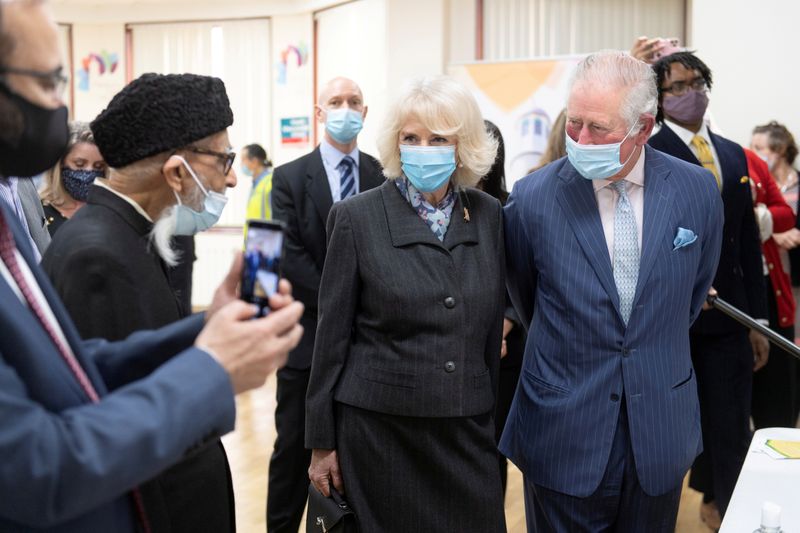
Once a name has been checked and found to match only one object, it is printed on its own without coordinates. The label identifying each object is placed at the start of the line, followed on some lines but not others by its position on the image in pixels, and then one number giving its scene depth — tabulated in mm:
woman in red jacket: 4000
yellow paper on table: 1993
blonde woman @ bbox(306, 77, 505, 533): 2152
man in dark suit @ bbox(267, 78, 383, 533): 3359
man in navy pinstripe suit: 2057
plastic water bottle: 1440
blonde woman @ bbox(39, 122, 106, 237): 3264
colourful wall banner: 6992
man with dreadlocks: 3156
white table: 1597
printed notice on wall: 9578
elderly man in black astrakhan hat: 1586
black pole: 2529
